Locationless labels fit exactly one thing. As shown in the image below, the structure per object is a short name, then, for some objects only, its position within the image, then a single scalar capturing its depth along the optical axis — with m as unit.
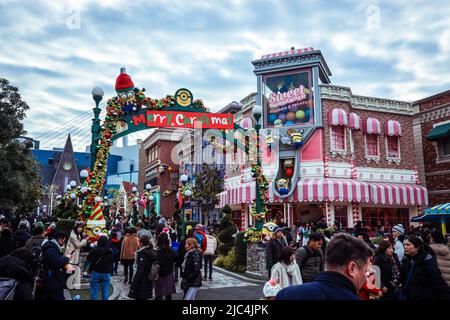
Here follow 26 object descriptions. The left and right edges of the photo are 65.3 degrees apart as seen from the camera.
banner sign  13.34
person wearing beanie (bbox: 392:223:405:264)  8.42
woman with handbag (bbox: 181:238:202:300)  6.93
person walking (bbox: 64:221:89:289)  9.12
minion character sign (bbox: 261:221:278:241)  13.09
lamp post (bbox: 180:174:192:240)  15.50
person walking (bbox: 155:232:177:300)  7.31
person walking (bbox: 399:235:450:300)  4.43
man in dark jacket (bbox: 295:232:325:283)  5.91
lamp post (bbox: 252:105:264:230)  13.48
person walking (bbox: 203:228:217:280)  11.89
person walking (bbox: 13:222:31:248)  9.87
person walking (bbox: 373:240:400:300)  5.90
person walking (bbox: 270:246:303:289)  5.06
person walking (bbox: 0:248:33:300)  4.42
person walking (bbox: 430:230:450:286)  4.98
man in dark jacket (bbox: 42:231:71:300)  5.62
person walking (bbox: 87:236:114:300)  7.43
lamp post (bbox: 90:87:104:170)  11.49
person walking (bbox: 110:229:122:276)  12.25
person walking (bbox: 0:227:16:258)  8.38
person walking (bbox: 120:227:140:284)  10.60
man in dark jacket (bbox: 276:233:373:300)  2.12
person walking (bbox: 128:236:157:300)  7.04
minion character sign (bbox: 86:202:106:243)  10.89
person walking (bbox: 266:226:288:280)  8.78
